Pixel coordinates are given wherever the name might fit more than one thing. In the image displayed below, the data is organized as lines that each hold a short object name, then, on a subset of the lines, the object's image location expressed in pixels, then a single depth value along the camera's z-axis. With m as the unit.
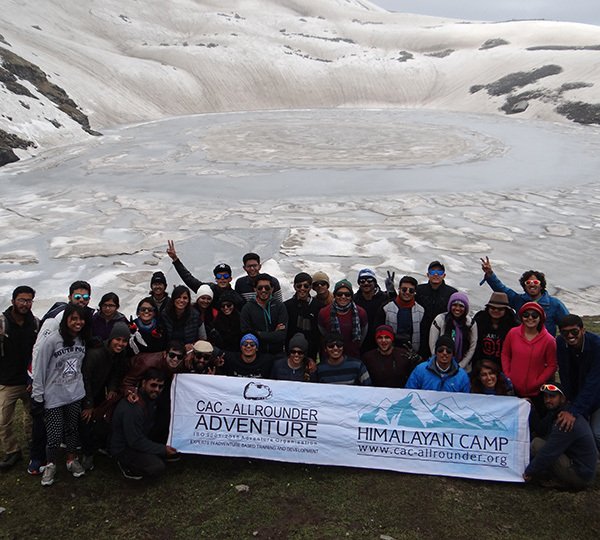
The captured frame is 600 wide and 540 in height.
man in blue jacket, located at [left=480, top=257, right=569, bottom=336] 5.44
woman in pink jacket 4.76
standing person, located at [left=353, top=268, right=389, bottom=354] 5.66
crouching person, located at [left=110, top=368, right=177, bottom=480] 4.61
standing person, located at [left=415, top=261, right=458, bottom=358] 5.59
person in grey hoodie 4.42
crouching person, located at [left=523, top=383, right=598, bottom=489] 4.41
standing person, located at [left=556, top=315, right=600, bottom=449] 4.41
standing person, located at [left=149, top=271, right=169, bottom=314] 5.53
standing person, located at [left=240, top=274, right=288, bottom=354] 5.51
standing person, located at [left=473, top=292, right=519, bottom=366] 5.23
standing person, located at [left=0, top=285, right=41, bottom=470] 4.57
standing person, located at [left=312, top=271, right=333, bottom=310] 5.76
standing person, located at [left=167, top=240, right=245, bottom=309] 5.83
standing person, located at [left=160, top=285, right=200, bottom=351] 5.18
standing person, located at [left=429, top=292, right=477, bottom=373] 5.19
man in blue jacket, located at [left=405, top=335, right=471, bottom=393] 4.86
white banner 4.75
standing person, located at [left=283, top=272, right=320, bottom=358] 5.69
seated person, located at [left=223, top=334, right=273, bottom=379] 5.07
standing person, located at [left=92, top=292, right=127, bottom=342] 5.09
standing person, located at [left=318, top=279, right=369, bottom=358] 5.39
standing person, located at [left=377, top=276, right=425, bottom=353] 5.51
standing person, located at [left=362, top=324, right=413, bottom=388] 5.12
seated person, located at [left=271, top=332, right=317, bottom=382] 5.00
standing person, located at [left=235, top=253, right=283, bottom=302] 6.18
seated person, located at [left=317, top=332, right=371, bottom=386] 5.01
